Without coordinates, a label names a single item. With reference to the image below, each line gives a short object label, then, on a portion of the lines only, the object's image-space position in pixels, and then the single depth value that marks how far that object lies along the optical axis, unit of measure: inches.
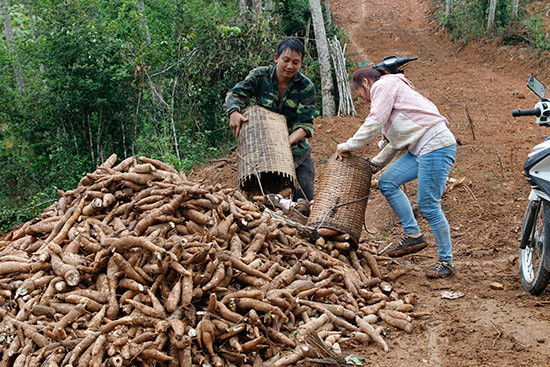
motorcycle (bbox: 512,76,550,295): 132.9
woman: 161.0
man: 202.1
